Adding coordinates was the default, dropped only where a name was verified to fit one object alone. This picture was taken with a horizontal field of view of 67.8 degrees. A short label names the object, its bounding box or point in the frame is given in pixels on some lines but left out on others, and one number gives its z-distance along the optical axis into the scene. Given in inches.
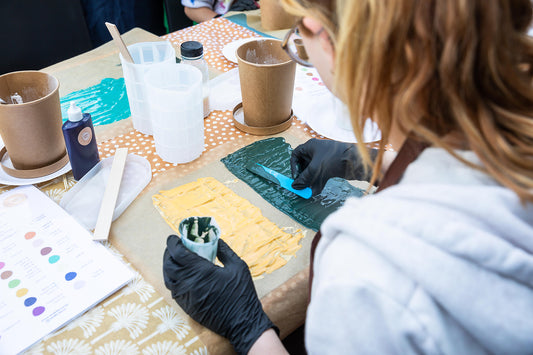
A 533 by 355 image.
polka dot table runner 39.3
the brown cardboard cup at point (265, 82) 38.9
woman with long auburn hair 17.1
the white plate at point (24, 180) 34.1
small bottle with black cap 40.3
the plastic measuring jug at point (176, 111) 34.7
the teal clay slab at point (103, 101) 44.2
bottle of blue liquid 32.9
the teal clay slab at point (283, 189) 33.4
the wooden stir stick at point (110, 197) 30.2
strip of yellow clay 29.8
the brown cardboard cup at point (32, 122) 32.0
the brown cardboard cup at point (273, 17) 62.8
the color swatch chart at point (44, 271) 24.6
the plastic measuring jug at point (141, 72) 38.3
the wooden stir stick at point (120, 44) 35.6
